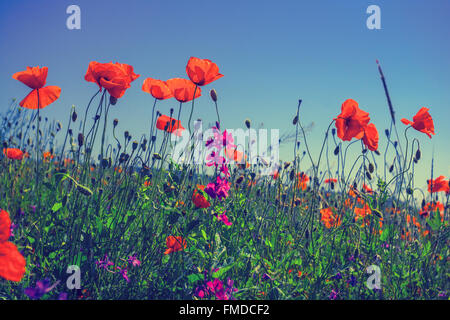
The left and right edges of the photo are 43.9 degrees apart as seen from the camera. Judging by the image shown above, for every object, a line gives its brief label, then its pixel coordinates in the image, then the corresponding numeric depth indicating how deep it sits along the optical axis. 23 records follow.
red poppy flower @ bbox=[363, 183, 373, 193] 1.23
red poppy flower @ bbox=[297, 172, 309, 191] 1.34
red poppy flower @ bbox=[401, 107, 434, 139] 0.99
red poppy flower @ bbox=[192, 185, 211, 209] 0.89
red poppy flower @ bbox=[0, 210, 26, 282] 0.67
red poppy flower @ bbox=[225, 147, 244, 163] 0.99
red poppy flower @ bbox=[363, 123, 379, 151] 0.98
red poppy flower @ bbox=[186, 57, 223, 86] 0.91
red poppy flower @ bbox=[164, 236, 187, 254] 0.87
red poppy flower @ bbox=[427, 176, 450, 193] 1.26
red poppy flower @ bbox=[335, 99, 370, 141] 0.95
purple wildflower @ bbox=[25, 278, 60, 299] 0.66
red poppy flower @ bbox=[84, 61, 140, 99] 0.85
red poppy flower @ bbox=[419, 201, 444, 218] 1.29
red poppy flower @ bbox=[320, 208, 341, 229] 1.15
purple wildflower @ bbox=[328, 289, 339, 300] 0.90
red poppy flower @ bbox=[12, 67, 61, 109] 0.86
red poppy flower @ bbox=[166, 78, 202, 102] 0.94
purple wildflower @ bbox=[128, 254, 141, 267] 0.86
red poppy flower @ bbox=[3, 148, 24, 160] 1.30
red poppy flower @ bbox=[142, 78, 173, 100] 0.97
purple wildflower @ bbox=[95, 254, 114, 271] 0.84
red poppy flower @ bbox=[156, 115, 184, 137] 0.96
